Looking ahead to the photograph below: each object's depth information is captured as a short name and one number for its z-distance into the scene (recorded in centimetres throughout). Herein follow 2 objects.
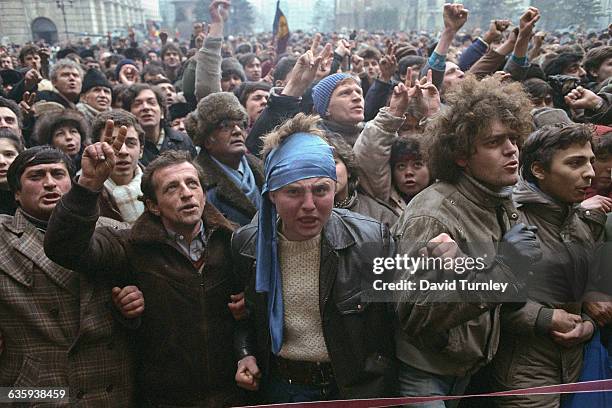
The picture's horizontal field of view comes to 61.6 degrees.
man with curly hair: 201
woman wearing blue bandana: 219
